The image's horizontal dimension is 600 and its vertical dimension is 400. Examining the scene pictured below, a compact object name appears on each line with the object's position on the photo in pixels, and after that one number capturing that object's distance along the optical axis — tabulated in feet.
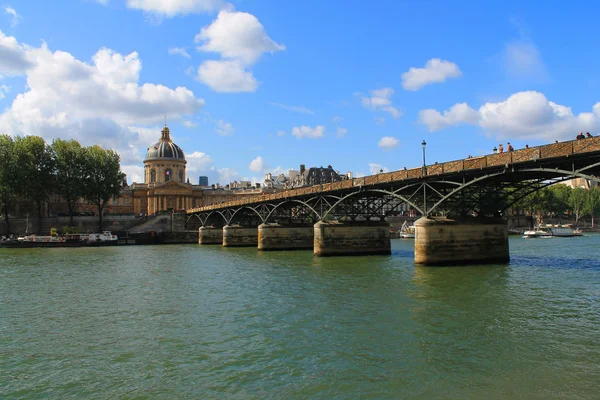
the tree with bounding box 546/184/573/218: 439.63
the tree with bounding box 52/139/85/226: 289.74
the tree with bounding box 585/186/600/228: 453.08
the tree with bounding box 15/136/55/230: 267.78
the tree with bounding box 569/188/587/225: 454.40
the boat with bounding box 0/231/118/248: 237.66
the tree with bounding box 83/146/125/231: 298.76
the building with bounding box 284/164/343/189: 539.70
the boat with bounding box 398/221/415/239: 341.25
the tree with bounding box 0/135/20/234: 262.47
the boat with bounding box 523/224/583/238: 322.34
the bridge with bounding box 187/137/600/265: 91.20
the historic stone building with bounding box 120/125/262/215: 496.23
